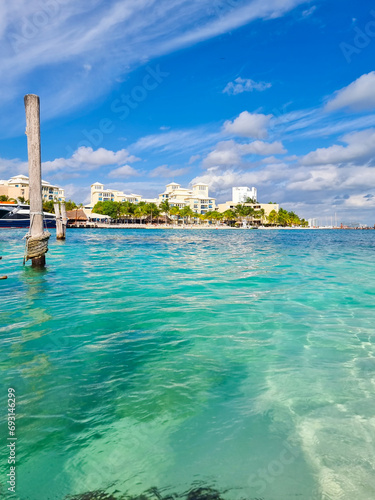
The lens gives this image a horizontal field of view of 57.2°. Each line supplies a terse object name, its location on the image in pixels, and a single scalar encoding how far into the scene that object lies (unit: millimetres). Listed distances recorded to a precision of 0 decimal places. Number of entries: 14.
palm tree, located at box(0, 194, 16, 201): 123500
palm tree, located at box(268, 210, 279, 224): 197000
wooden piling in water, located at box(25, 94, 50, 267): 13867
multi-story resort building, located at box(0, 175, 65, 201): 140625
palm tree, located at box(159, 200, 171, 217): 149812
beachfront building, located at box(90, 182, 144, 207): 184525
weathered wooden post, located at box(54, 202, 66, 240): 40894
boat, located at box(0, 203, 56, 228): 69688
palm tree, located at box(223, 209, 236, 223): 173125
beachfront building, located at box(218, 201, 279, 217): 195250
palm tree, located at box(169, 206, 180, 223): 156875
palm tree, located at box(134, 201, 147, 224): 145125
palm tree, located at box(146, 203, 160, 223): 146250
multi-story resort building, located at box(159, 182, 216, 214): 183512
